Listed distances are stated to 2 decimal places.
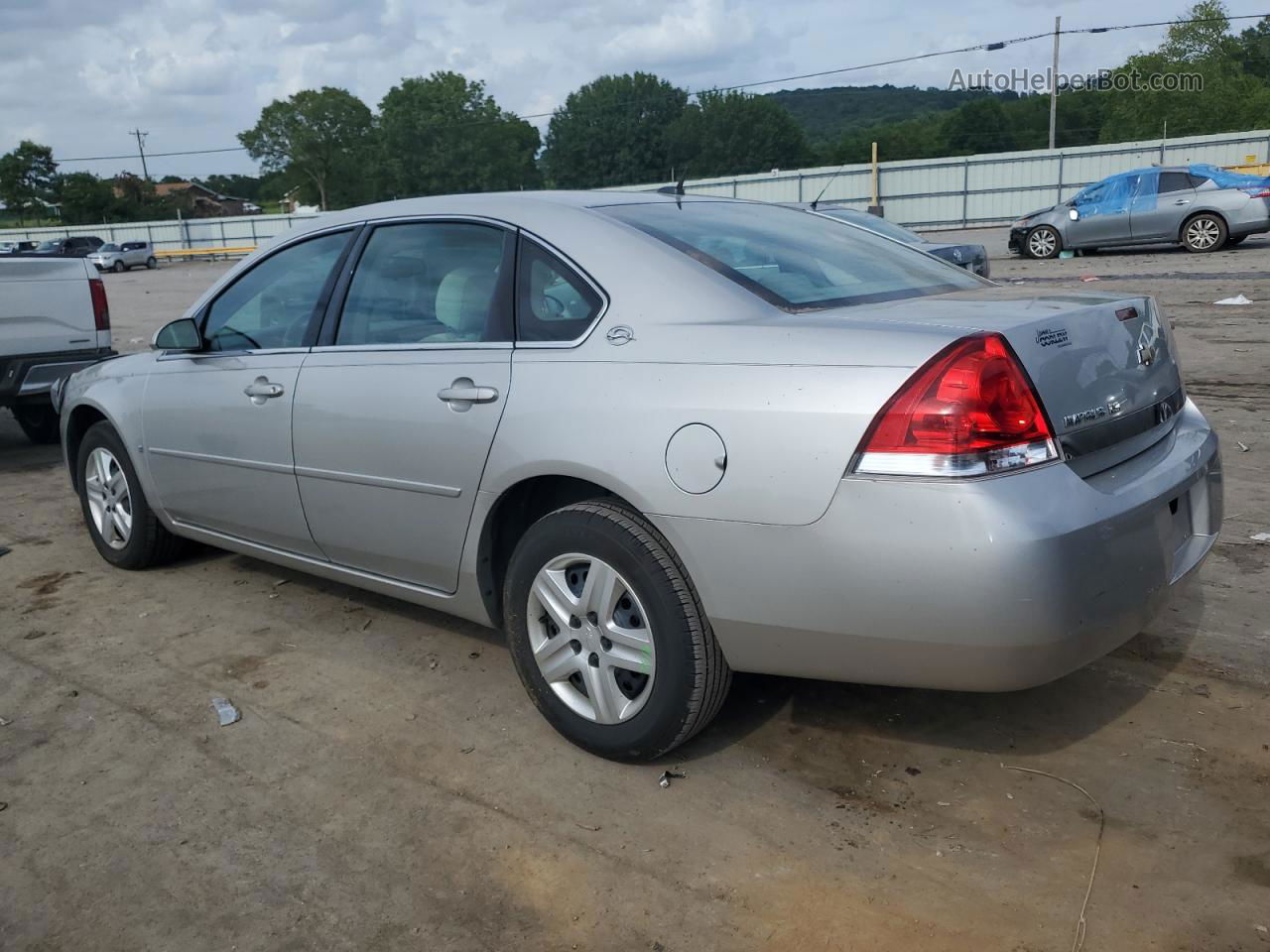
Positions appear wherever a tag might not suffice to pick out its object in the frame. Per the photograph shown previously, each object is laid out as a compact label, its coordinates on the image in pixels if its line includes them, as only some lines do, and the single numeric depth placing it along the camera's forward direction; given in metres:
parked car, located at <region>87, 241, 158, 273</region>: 46.16
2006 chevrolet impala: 2.42
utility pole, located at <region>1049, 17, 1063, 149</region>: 51.00
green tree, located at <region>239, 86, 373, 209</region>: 82.44
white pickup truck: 7.50
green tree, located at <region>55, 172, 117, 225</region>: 74.75
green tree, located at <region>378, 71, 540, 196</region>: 82.12
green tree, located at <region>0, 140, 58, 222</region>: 75.69
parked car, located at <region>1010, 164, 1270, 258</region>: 18.09
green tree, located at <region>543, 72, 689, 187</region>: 86.56
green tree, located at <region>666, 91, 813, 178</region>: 87.44
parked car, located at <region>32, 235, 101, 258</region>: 39.78
